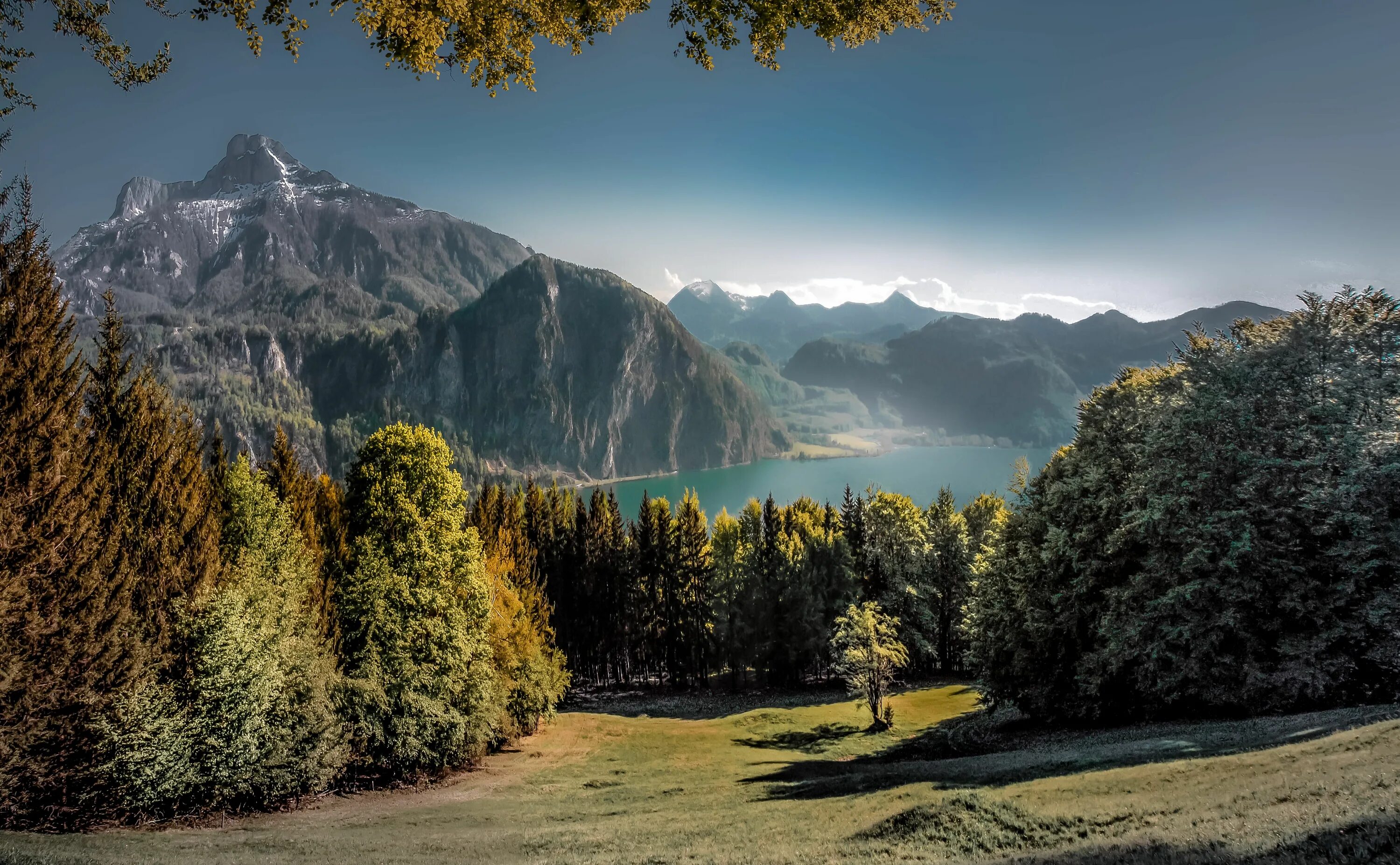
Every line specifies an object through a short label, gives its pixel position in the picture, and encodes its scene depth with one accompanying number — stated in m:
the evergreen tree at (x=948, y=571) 53.38
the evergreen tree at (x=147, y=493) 16.59
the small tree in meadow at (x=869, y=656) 34.09
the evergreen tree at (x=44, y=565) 13.78
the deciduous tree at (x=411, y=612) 23.89
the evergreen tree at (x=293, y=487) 23.45
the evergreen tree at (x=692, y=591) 55.62
